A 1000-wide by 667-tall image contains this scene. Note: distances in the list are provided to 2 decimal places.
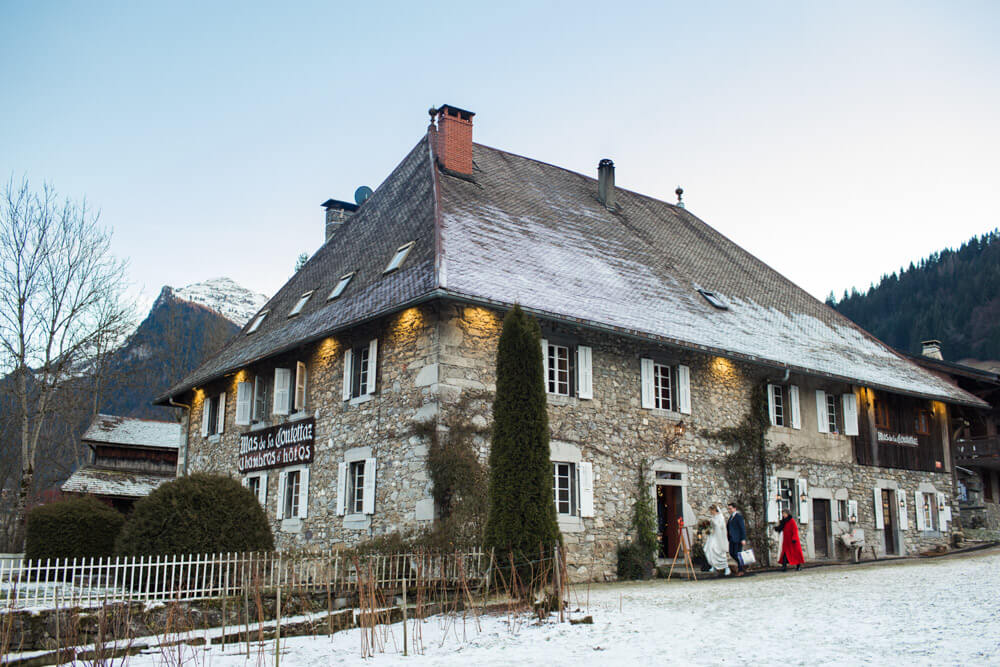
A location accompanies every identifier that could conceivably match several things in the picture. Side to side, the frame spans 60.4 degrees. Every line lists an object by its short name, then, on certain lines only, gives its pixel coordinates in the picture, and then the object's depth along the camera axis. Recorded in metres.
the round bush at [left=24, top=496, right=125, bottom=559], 17.36
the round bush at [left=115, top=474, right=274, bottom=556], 11.82
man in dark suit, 16.33
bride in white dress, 16.27
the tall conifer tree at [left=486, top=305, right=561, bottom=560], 11.35
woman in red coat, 17.27
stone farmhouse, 15.49
